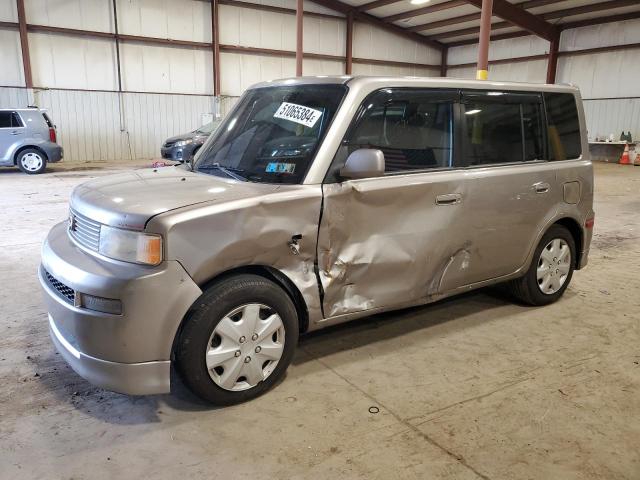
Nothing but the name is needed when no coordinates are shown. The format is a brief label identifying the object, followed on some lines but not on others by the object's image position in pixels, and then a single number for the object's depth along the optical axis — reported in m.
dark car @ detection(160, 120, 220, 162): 14.07
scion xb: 2.48
